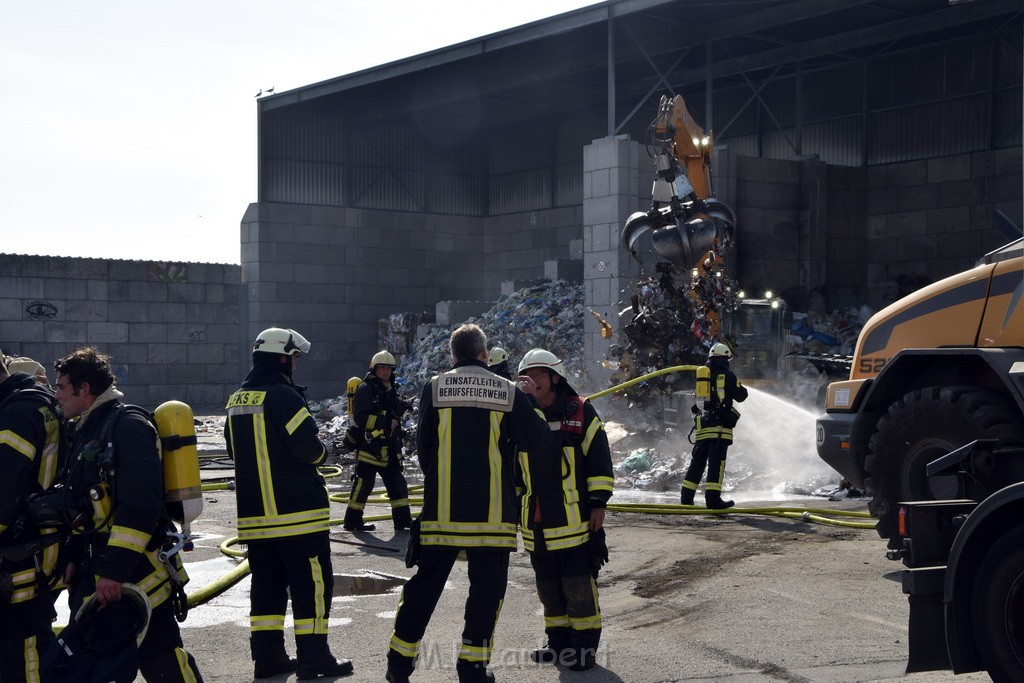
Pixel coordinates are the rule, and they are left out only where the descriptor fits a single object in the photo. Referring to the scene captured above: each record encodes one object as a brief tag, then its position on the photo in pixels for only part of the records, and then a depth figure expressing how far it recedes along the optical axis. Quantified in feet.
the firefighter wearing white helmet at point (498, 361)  35.42
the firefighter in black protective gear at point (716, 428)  38.11
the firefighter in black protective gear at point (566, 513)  19.92
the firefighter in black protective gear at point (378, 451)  34.73
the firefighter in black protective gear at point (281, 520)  18.75
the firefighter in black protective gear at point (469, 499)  17.70
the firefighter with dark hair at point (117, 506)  14.80
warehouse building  77.61
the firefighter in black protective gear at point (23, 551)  15.19
